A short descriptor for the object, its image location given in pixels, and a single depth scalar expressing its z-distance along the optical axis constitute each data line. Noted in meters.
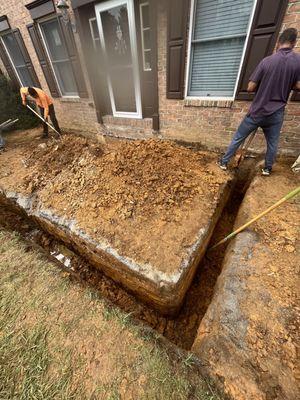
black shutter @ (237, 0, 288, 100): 2.42
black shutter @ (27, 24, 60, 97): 4.64
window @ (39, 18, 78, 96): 4.52
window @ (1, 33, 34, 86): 5.54
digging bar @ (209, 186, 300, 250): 1.72
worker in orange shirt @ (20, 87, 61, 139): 4.75
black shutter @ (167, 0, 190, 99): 2.89
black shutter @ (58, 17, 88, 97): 4.07
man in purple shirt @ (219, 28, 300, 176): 2.21
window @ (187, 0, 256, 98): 2.76
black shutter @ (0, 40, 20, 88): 5.89
